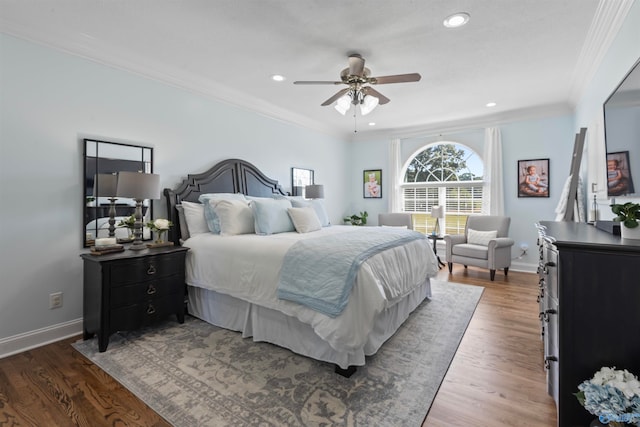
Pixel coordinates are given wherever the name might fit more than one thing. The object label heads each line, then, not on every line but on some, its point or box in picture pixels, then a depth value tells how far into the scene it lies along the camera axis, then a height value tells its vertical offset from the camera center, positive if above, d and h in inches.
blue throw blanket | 78.6 -15.2
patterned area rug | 66.3 -42.9
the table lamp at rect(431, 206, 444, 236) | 211.8 +2.3
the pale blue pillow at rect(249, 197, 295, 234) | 127.7 -0.5
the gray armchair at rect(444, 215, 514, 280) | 174.6 -18.2
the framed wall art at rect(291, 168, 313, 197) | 203.6 +25.5
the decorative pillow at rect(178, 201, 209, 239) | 131.0 -1.0
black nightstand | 93.4 -24.6
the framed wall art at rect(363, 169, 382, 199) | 257.9 +27.7
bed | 78.7 -21.9
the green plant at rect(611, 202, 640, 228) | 55.0 +0.3
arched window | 222.4 +23.6
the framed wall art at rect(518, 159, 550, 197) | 192.7 +24.3
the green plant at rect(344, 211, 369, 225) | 252.2 -2.9
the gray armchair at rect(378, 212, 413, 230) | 222.4 -2.7
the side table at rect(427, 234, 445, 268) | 205.6 -16.2
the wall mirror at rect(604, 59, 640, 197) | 65.2 +19.1
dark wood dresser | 51.3 -17.3
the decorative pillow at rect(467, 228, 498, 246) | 186.4 -13.5
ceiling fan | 111.3 +50.9
